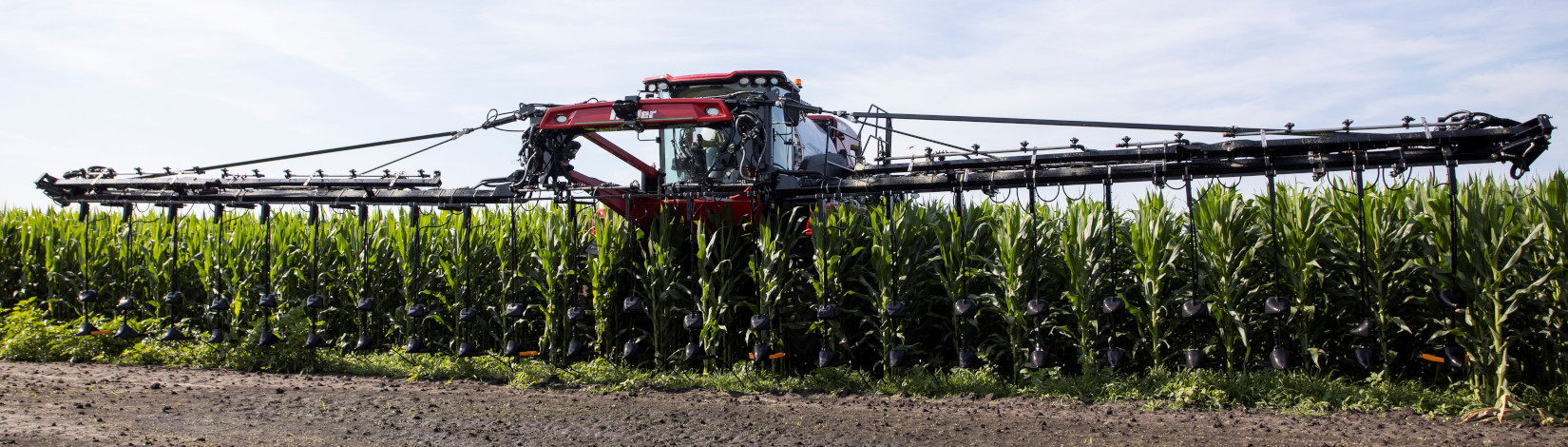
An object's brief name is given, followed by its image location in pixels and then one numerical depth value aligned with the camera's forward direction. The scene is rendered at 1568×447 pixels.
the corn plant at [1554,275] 6.86
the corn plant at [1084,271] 8.32
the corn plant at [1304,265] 7.71
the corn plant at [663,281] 9.83
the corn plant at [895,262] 8.91
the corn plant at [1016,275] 8.45
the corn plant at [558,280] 10.09
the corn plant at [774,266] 9.24
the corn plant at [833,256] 9.08
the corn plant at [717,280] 9.54
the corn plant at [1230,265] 7.88
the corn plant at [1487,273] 6.91
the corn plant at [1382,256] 7.54
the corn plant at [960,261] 8.77
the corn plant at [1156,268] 8.09
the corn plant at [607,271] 9.96
